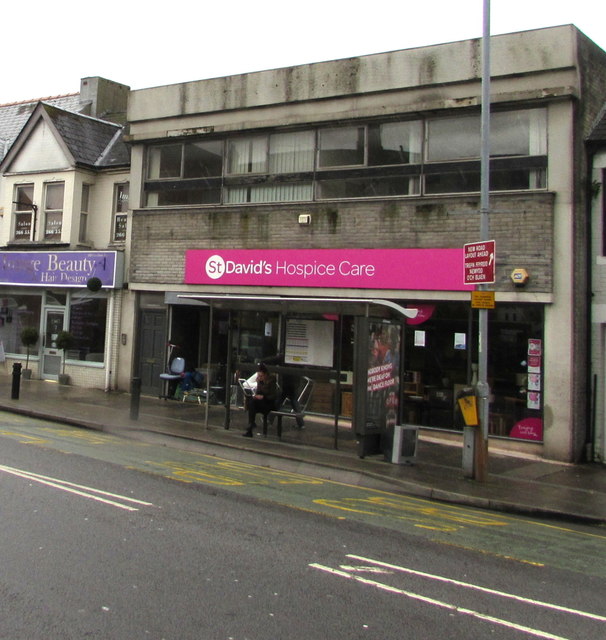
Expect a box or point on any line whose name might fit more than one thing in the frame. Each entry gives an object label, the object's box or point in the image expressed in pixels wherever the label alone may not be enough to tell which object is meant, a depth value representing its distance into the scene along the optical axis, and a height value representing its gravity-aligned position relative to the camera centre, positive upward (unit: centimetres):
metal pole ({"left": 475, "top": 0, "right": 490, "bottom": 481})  1028 +201
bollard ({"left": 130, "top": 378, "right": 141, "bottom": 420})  1398 -100
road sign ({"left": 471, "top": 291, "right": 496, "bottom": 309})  1028 +96
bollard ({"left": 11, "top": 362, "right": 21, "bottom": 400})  1577 -84
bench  1291 -107
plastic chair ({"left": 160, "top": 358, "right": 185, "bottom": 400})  1741 -51
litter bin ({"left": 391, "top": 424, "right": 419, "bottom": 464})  1135 -140
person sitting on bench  1291 -81
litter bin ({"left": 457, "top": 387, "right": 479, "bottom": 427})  1021 -66
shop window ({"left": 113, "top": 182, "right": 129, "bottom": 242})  1984 +406
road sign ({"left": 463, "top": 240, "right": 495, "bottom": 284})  1012 +152
